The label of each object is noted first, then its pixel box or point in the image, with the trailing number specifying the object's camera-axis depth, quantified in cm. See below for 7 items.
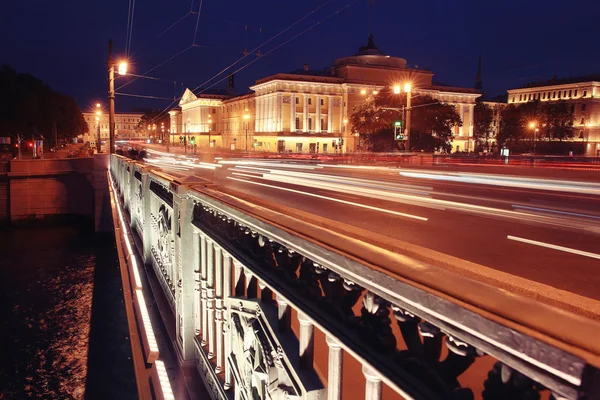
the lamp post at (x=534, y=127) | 8028
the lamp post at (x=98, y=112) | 5114
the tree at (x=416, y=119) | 5722
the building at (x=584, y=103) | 9156
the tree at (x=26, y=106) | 4456
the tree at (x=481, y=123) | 10131
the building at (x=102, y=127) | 18150
